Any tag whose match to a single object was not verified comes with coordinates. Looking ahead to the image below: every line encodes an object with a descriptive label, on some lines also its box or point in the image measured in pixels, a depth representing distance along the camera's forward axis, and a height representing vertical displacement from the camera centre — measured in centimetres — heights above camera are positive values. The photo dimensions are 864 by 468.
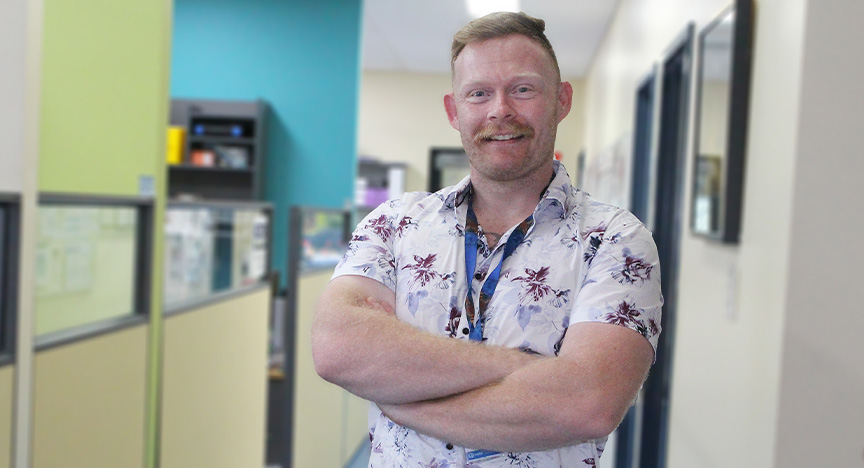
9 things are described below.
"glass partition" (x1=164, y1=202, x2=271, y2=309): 275 -19
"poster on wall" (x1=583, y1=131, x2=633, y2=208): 439 +33
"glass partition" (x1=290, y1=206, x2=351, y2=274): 357 -16
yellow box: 615 +44
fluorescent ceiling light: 654 +180
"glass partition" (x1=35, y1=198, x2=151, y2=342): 202 -20
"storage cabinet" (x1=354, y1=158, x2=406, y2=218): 959 +34
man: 109 -13
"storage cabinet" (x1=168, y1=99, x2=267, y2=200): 612 +41
